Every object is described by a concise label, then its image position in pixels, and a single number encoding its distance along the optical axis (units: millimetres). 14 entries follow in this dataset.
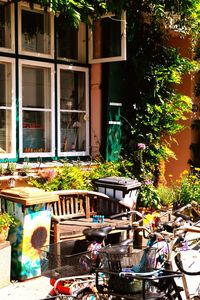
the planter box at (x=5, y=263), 5117
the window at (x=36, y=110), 7551
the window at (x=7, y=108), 7270
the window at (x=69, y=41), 7926
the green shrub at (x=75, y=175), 6820
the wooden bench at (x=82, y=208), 6312
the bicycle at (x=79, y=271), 3939
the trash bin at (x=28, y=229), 5375
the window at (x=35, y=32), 7492
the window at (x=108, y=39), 7722
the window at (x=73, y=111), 8078
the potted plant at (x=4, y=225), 5168
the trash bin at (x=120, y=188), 7020
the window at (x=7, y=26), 7277
